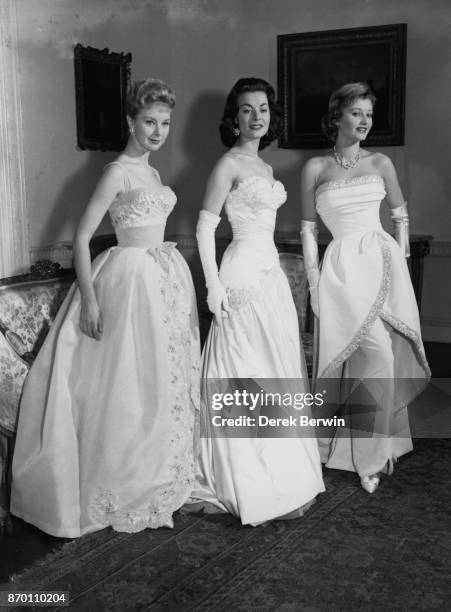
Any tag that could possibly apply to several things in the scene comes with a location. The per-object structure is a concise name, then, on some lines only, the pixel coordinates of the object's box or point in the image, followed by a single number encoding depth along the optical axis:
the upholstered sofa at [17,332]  3.36
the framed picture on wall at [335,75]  5.51
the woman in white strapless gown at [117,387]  3.29
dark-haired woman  3.43
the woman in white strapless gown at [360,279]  3.75
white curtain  4.50
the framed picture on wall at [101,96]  5.01
